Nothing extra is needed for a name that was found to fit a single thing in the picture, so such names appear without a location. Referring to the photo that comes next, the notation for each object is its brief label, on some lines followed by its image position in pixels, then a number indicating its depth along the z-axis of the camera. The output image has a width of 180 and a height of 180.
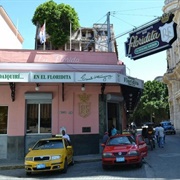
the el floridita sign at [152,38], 13.73
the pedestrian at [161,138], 20.92
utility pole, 18.20
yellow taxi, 10.94
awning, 18.30
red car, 11.56
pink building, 16.48
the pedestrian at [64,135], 15.34
